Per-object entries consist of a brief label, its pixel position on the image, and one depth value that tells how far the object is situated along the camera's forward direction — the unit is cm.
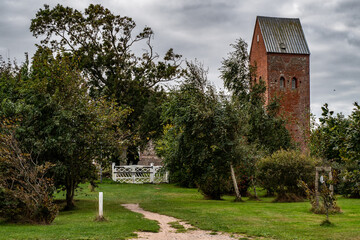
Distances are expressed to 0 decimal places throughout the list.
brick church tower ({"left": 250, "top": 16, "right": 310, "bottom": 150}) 5125
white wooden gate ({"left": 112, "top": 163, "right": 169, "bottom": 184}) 4250
